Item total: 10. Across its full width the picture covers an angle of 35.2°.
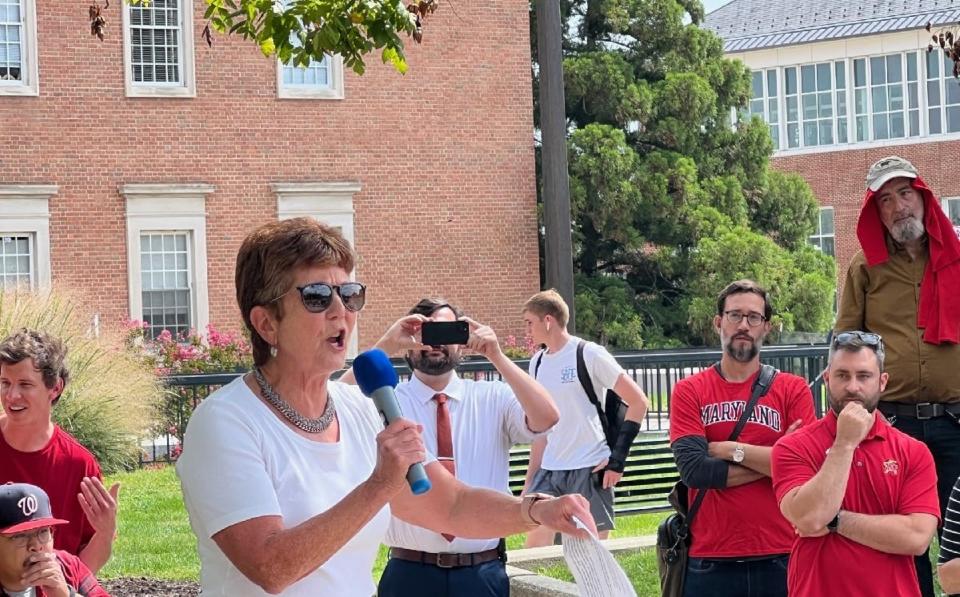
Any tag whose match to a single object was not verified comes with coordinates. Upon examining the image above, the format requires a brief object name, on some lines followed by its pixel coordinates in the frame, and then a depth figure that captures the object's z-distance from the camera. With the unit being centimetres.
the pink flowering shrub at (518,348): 3056
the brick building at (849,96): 4888
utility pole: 1262
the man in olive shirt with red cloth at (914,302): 738
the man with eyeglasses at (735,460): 702
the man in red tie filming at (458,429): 667
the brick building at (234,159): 2961
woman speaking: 350
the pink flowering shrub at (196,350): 2738
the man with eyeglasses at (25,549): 507
